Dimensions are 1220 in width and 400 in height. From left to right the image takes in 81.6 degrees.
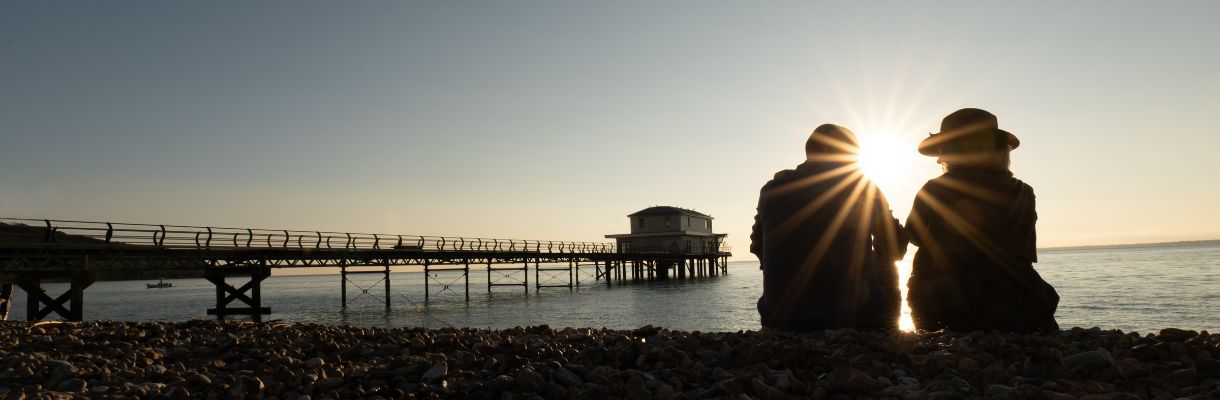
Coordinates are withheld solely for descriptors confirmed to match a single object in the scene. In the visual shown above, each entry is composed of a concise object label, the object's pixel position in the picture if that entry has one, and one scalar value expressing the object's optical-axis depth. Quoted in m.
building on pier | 60.19
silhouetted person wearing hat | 4.74
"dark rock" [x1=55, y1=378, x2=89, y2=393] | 4.50
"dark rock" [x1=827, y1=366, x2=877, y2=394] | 3.08
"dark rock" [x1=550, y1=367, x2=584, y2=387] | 3.56
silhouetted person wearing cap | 4.74
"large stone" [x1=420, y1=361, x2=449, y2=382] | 4.00
